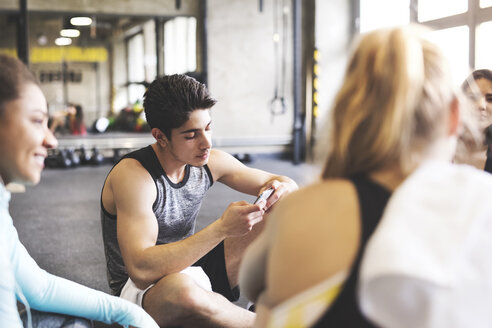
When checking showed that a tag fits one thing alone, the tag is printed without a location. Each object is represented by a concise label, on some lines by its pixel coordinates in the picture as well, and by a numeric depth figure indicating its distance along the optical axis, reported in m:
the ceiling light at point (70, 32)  8.29
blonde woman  0.67
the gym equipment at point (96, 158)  7.56
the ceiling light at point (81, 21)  7.97
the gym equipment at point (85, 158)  7.61
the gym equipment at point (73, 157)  7.45
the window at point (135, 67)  8.63
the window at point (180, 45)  8.15
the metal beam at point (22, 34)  7.25
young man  1.62
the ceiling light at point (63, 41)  8.31
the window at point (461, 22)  5.18
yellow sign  8.12
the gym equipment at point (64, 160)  7.34
